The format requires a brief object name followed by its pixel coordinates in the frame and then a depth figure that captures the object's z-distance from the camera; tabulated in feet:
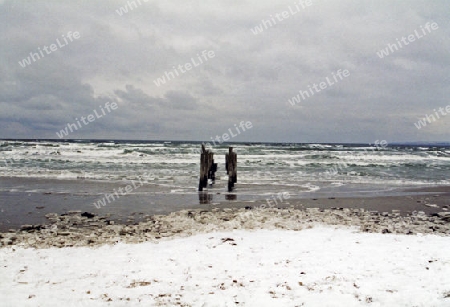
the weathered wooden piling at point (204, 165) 51.23
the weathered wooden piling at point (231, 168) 52.85
